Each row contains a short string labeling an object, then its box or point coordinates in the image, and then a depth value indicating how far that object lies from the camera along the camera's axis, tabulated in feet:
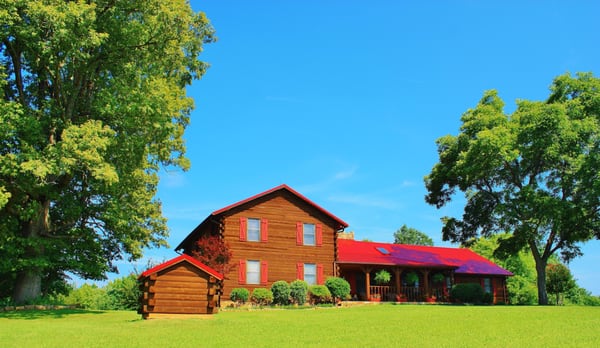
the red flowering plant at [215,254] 87.10
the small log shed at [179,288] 62.03
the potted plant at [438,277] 116.26
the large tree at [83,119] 68.39
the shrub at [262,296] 90.43
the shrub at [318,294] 95.09
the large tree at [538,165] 101.81
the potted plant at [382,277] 108.47
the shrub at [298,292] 92.32
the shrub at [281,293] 91.15
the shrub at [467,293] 107.47
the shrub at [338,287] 97.04
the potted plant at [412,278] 114.42
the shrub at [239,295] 89.79
